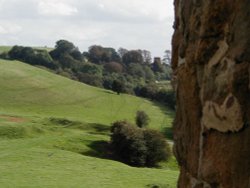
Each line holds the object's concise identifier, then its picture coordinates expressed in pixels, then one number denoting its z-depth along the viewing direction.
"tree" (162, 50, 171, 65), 178.19
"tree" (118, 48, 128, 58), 172.48
